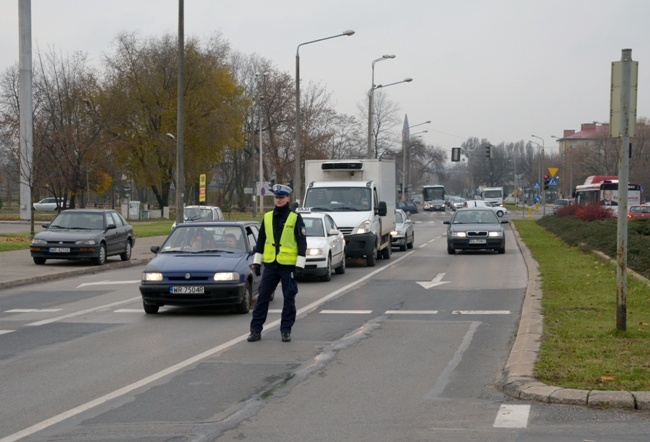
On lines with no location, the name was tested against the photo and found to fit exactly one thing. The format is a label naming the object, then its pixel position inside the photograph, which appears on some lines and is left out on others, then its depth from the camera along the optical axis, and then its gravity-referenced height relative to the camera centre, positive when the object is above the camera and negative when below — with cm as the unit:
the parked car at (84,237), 2458 -169
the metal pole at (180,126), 2864 +152
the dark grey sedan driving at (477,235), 3069 -195
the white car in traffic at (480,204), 6186 -197
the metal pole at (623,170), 1055 +7
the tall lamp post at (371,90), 5119 +482
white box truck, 2508 -68
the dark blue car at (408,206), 8778 -292
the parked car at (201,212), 3797 -152
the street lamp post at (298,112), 3766 +255
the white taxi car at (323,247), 2033 -160
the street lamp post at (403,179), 9231 -40
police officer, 1136 -100
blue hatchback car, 1395 -143
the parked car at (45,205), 8607 -283
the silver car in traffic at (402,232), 3334 -206
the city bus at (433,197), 11062 -256
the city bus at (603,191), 5556 -95
